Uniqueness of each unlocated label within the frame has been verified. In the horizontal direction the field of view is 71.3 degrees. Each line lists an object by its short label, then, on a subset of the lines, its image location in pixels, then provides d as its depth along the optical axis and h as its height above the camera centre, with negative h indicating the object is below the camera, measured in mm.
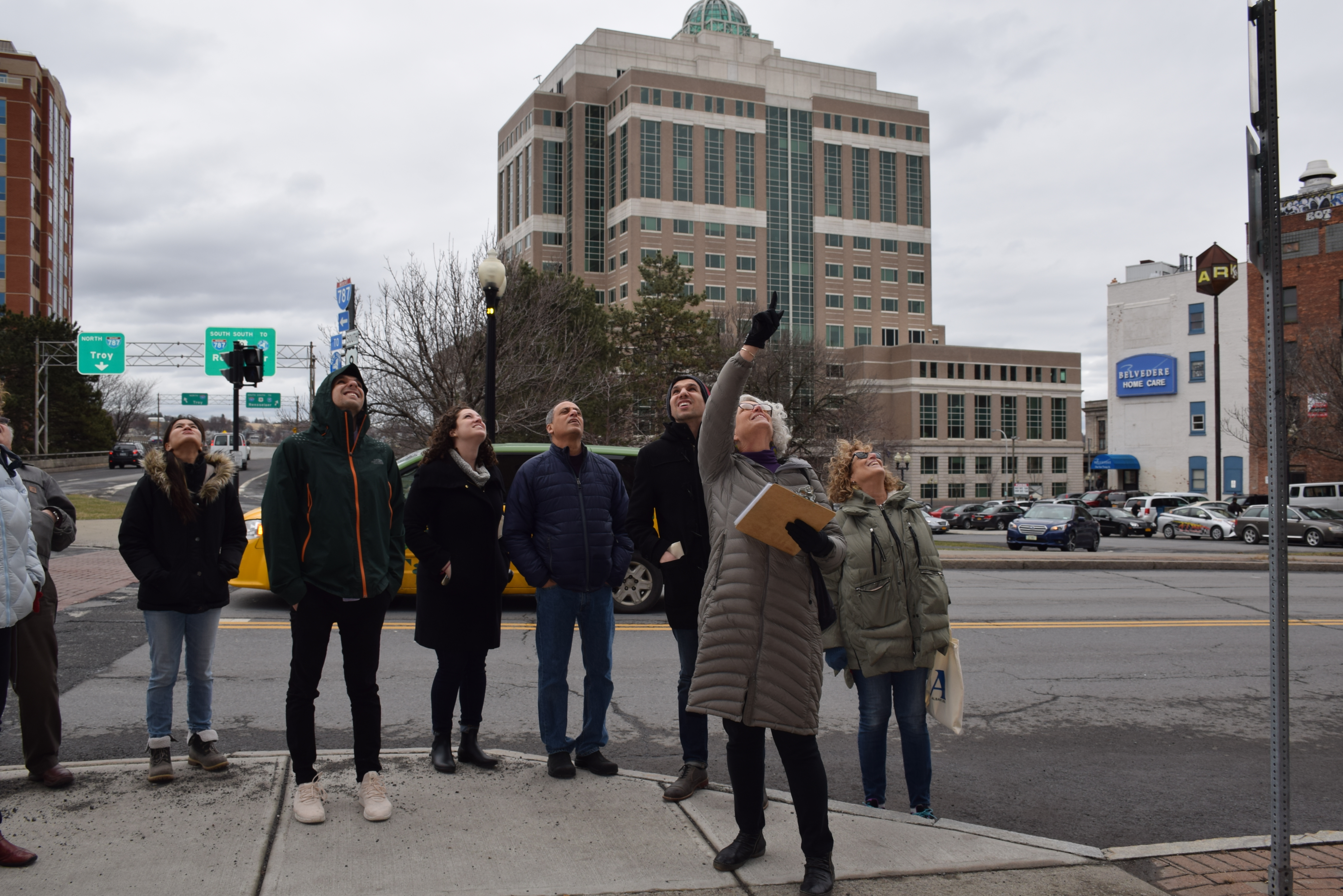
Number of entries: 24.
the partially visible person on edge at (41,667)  4516 -1011
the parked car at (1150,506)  42438 -2088
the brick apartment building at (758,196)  89438 +26775
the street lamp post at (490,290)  11617 +2232
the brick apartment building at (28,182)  65125 +20331
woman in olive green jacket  4469 -799
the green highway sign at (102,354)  41562 +4879
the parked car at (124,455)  54562 +398
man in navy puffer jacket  4887 -538
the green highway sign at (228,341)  38156 +5041
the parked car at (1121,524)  41500 -2844
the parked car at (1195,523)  36469 -2516
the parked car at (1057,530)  27344 -2036
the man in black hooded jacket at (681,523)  4535 -302
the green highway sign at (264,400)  66438 +4519
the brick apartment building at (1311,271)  50938 +10593
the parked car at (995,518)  48469 -2951
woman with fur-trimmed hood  4652 -543
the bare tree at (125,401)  84125 +5735
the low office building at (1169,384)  65188 +5568
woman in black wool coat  4938 -556
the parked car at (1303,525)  31406 -2260
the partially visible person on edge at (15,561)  3887 -422
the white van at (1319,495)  36812 -1425
